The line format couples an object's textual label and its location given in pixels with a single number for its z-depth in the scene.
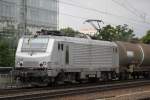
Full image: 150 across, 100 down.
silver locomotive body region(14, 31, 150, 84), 26.83
